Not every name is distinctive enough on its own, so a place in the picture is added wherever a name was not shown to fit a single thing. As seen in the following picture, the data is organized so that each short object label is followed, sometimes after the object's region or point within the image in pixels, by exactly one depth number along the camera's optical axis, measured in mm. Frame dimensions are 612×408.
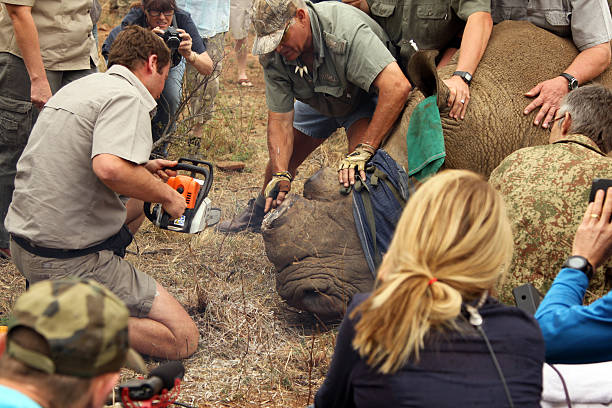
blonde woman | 1645
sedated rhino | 3729
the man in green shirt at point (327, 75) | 4102
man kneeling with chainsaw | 3211
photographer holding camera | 5203
